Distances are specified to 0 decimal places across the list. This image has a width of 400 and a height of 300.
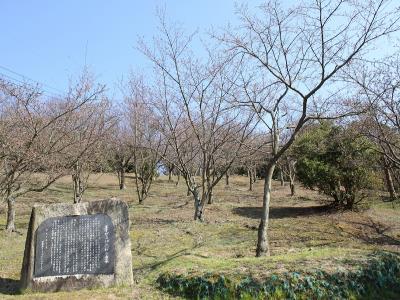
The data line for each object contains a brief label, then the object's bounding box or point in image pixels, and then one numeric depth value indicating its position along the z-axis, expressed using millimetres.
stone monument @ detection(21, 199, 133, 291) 6762
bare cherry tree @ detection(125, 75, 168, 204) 16750
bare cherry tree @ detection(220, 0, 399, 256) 7801
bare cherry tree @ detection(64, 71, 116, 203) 12227
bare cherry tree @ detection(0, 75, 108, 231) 8195
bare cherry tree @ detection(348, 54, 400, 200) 10516
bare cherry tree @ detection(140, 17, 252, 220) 13719
